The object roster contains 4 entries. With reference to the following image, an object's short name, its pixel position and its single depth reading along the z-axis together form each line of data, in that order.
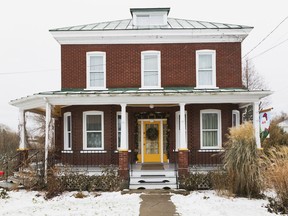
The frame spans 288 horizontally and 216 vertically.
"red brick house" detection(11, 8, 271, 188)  12.77
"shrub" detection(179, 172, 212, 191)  10.02
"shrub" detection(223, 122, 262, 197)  8.73
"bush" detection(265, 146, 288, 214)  7.43
